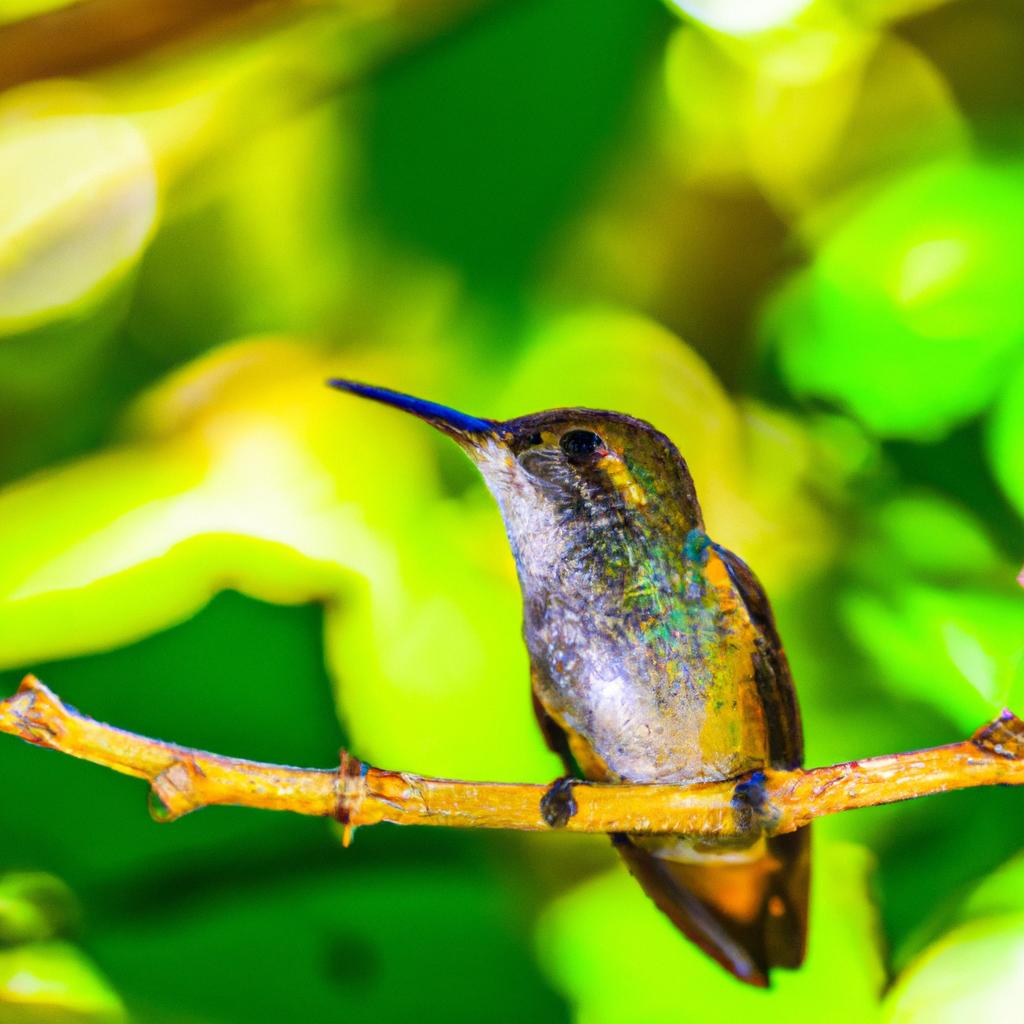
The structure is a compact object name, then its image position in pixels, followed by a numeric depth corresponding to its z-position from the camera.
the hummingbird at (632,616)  1.73
